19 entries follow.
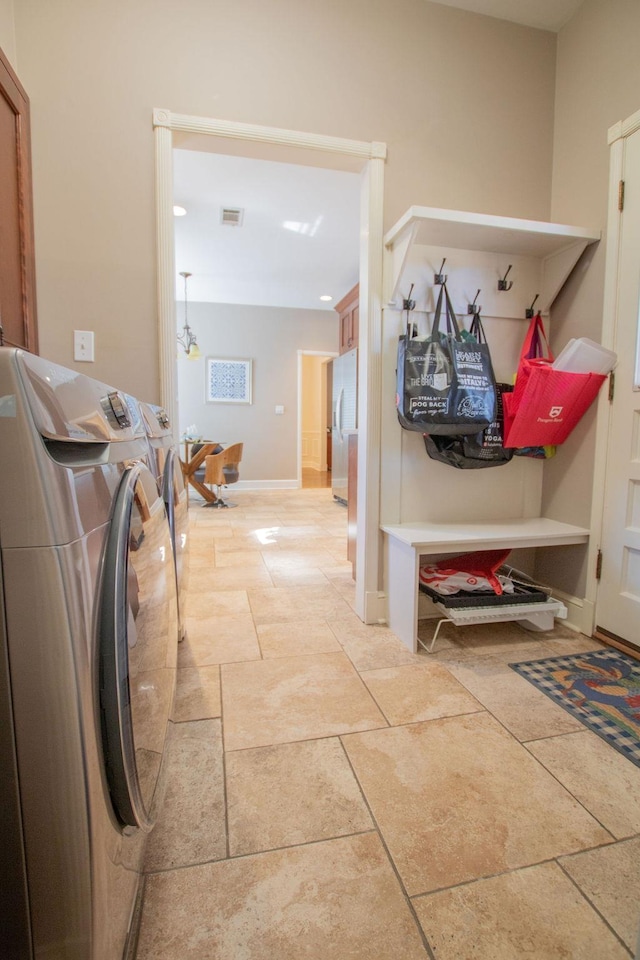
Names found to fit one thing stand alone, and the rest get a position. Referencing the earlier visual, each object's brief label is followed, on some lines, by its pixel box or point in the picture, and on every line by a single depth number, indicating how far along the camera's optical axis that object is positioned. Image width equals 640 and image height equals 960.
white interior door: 1.82
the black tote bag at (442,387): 1.91
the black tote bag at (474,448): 2.08
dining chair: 4.90
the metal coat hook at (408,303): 2.05
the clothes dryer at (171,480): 1.19
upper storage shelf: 1.84
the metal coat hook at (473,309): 2.11
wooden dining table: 5.03
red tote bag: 1.92
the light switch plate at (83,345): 1.80
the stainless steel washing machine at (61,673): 0.43
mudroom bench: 1.90
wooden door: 1.52
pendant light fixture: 5.34
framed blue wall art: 6.51
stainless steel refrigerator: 4.84
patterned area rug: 1.41
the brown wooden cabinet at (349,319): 5.07
